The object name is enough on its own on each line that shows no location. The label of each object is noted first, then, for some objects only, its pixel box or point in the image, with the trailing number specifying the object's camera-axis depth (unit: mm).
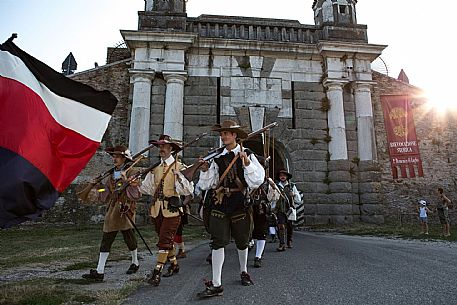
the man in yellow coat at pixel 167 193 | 4605
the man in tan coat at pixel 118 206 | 4824
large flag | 3545
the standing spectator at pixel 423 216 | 11229
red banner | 14523
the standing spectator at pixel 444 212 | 10336
